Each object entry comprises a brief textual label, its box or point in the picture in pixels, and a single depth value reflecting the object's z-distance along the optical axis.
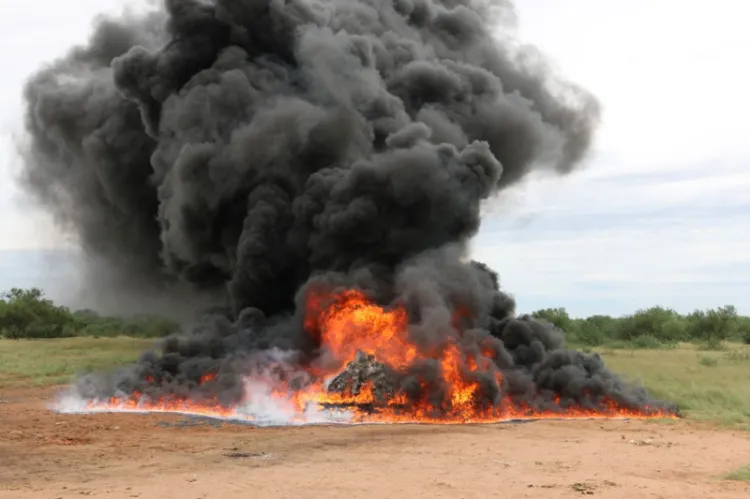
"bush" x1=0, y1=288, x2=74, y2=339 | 64.81
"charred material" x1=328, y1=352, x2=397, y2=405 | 22.83
